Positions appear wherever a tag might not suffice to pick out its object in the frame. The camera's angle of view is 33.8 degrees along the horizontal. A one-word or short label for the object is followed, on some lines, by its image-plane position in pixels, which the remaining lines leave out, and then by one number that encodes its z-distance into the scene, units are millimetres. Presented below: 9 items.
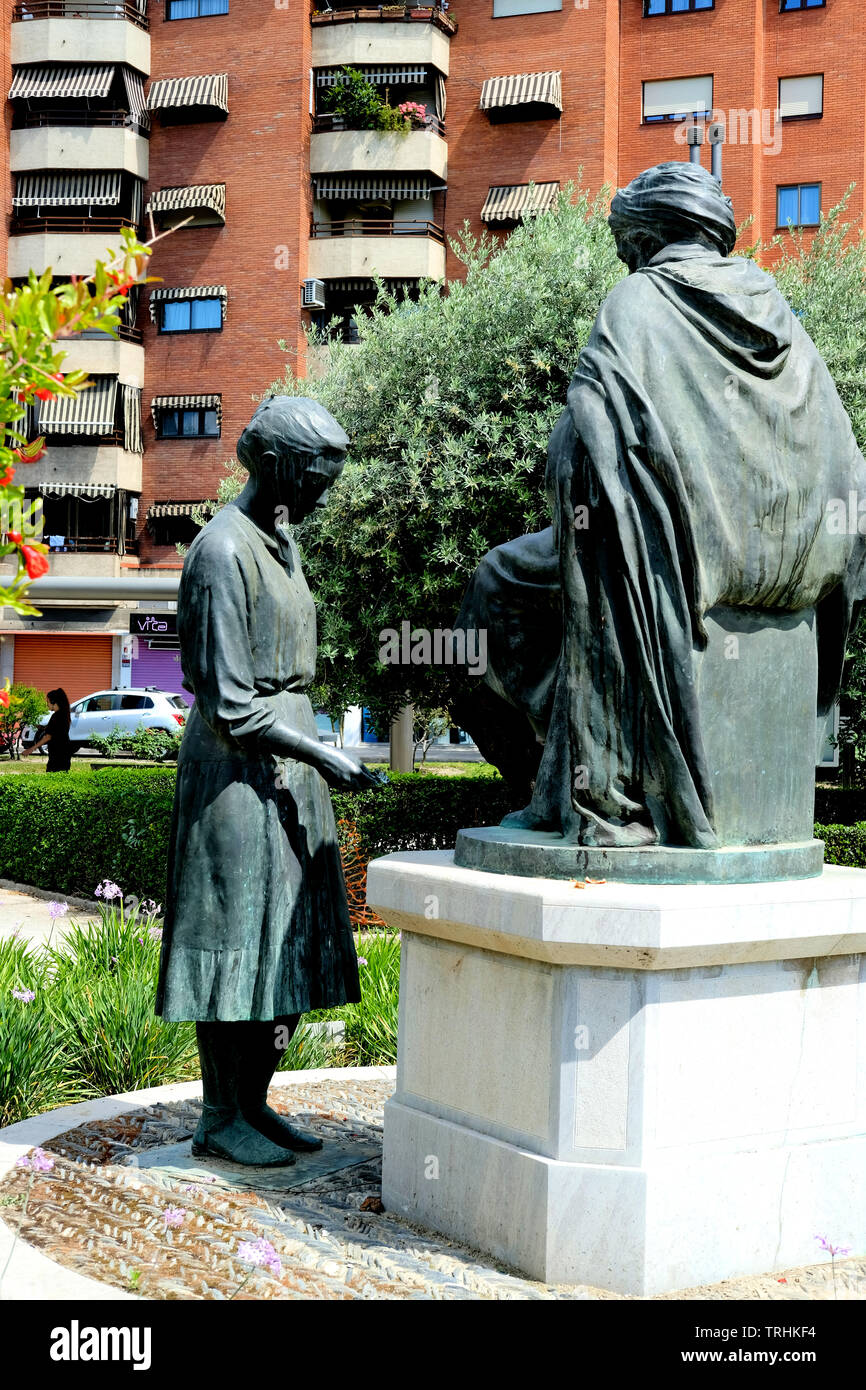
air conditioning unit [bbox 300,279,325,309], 33688
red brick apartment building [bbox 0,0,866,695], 32281
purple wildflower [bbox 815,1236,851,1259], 3434
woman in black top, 18109
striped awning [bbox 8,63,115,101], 34438
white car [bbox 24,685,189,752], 32906
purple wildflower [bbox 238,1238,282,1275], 3184
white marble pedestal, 3438
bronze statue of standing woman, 4082
